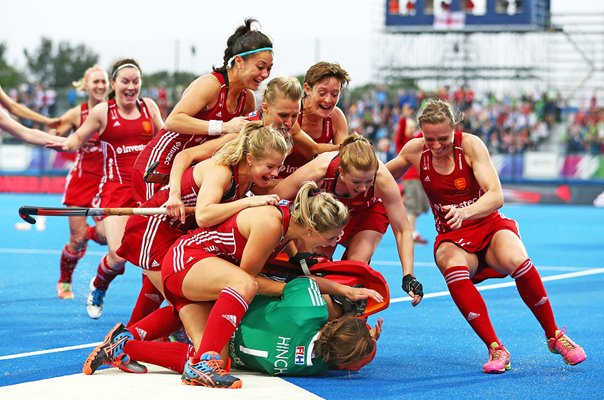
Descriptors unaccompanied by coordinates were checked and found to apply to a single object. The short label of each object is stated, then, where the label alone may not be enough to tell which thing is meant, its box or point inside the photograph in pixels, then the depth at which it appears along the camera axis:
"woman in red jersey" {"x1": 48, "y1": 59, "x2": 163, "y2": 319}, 15.74
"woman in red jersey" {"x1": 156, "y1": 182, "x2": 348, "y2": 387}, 9.91
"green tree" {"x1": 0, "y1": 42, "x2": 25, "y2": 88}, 70.11
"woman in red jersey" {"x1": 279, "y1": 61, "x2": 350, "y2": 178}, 12.63
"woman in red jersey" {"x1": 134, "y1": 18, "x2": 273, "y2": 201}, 12.19
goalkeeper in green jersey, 10.48
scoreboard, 70.56
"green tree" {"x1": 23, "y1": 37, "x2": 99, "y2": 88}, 65.44
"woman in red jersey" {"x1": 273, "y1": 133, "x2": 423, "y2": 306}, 11.27
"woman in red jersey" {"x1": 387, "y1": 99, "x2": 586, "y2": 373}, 11.57
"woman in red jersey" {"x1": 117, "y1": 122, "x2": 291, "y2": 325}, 10.57
